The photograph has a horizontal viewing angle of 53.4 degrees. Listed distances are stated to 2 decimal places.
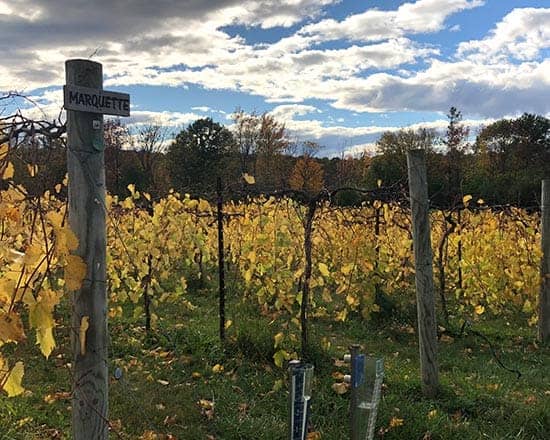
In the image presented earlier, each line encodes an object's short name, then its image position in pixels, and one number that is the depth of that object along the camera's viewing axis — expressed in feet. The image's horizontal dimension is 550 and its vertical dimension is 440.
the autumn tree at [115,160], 83.46
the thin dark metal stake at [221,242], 16.40
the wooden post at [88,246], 5.86
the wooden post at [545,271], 17.53
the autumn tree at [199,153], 93.20
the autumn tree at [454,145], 92.07
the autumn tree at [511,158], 67.26
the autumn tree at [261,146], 111.34
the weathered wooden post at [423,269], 11.95
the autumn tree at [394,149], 78.74
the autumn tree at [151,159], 92.68
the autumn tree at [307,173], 102.94
